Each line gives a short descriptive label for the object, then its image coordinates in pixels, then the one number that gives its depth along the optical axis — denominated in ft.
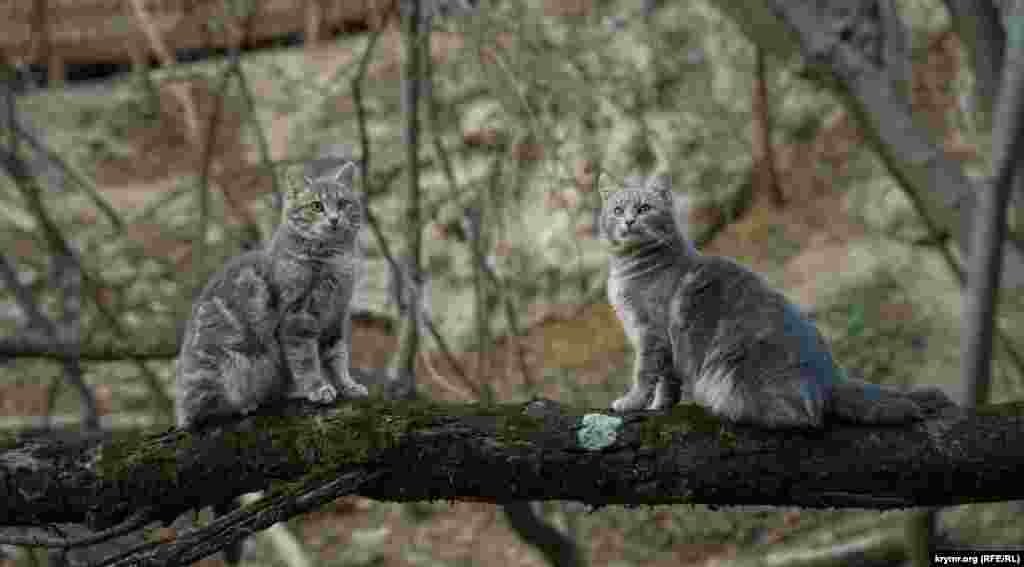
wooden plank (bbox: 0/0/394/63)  37.50
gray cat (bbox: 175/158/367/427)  11.34
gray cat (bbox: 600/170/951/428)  10.11
